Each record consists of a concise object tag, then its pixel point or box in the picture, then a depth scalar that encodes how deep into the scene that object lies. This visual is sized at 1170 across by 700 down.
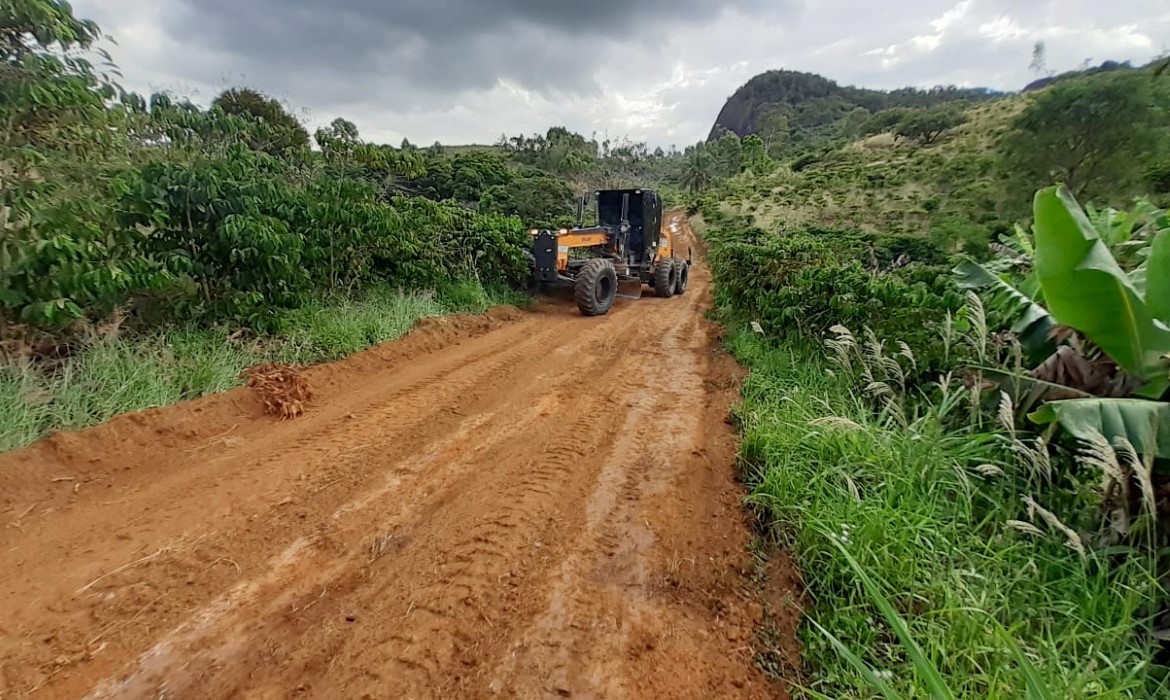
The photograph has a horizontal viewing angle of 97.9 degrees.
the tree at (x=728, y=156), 65.56
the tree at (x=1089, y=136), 20.61
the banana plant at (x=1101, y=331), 1.99
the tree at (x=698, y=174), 59.31
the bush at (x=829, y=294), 3.80
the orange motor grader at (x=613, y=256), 9.09
